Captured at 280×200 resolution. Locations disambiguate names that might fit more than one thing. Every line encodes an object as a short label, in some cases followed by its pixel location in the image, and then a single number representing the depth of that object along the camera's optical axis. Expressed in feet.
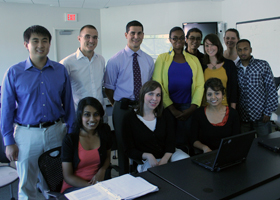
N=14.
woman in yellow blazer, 8.70
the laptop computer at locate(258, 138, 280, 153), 6.22
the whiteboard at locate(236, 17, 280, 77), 16.70
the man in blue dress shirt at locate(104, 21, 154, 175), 8.60
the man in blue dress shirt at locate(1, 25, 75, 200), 6.44
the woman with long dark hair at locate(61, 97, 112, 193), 6.15
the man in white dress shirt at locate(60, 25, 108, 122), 8.13
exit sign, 22.88
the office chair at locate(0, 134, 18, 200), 7.40
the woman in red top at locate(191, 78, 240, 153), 7.53
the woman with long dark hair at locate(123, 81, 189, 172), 7.27
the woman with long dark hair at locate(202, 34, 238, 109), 8.91
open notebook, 4.17
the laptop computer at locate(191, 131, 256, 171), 4.94
